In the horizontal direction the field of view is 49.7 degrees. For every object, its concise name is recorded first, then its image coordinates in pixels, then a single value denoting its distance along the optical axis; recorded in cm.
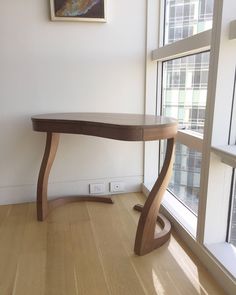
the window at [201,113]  121
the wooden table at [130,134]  133
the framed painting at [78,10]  187
